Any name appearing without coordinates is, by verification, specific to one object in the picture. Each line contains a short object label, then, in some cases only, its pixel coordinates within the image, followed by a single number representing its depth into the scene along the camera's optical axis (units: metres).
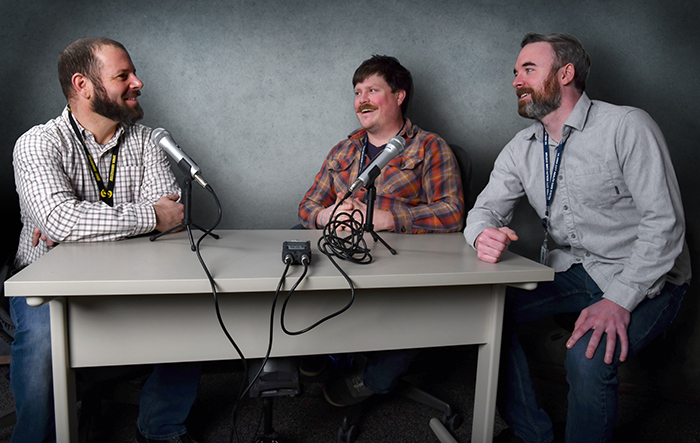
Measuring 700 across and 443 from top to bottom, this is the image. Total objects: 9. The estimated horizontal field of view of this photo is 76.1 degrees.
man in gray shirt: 1.24
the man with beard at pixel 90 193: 1.21
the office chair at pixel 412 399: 1.62
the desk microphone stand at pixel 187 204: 1.13
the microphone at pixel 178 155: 1.10
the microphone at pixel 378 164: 1.10
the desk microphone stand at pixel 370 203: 1.12
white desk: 0.91
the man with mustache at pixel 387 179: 1.62
